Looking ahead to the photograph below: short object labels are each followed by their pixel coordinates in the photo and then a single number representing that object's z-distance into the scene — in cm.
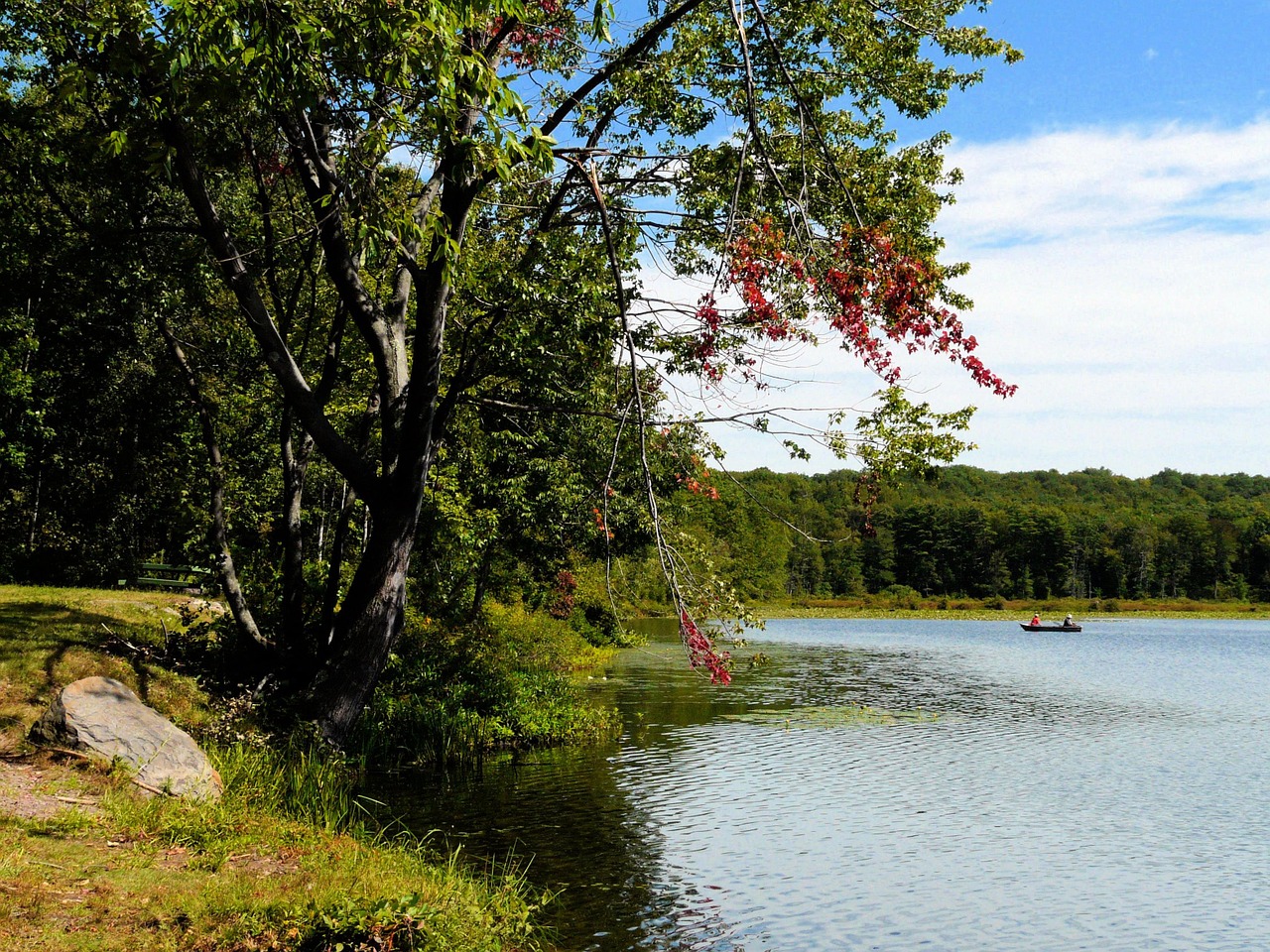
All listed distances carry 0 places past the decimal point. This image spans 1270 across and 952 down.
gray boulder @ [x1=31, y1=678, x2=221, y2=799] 920
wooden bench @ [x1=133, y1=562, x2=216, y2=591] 2539
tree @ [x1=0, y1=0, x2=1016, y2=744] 707
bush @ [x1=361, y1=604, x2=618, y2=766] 1767
